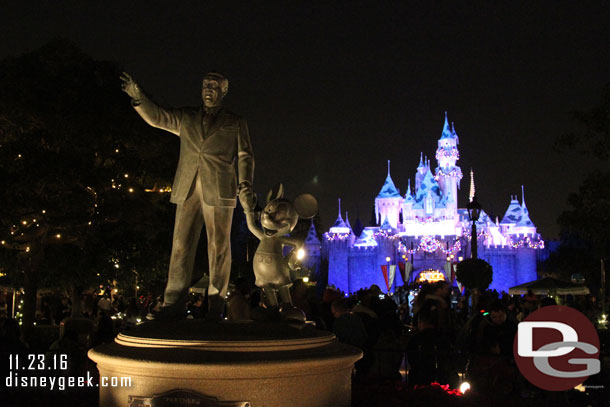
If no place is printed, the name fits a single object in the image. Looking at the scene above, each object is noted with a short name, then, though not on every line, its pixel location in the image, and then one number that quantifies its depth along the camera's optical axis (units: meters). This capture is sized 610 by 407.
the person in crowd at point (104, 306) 15.35
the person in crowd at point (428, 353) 7.04
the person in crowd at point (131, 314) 12.35
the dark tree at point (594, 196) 14.04
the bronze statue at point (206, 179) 5.91
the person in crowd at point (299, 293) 7.97
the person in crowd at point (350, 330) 7.13
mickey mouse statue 6.11
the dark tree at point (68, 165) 14.32
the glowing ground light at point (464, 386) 6.84
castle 56.84
